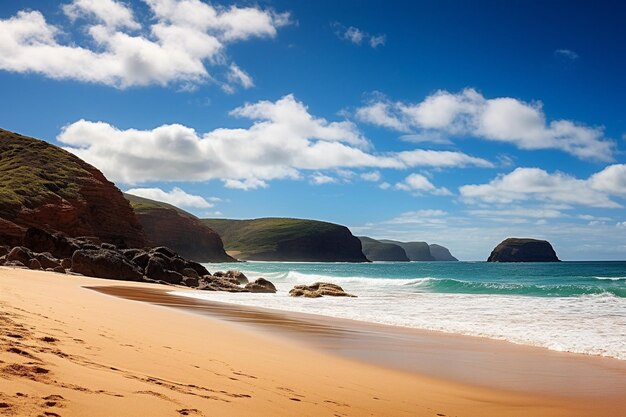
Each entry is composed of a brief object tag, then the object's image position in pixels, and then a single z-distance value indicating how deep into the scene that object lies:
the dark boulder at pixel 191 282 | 35.34
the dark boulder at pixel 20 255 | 31.20
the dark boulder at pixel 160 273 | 34.56
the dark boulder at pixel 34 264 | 30.98
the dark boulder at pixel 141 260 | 36.40
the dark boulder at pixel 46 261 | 32.32
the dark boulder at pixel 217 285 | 34.03
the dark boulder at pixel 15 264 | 29.75
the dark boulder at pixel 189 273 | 37.03
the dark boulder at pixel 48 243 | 38.66
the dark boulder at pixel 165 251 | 39.73
